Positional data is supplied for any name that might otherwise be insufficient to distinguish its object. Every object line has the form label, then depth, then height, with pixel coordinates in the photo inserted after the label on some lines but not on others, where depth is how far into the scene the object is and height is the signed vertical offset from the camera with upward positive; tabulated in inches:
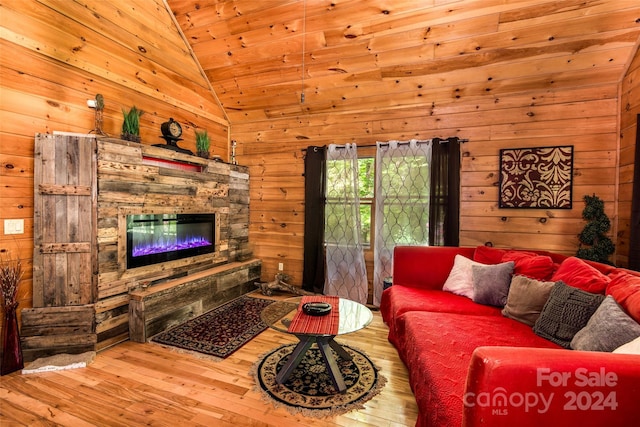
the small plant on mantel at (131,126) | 107.9 +31.2
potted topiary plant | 109.2 -8.2
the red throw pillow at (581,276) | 70.2 -16.8
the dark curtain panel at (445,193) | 133.9 +8.6
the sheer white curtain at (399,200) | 139.6 +5.4
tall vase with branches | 82.3 -34.7
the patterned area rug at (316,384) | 70.6 -48.1
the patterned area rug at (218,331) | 99.1 -47.4
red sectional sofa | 38.5 -25.2
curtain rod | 134.0 +34.0
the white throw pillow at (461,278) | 104.2 -25.0
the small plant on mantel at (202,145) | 140.5 +31.4
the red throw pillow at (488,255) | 107.4 -16.6
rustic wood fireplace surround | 90.7 -14.7
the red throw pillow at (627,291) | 56.0 -16.8
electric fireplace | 109.4 -12.4
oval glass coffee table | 72.8 -31.0
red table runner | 71.7 -30.4
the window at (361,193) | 152.5 +9.4
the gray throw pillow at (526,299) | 80.0 -25.1
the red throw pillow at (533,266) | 89.1 -17.2
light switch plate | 87.8 -6.0
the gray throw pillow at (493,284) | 94.0 -24.1
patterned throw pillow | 65.4 -24.2
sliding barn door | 90.6 -4.4
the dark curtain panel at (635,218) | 94.1 -1.5
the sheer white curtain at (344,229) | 150.9 -10.0
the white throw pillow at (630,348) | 45.7 -22.0
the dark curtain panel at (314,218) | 157.8 -4.6
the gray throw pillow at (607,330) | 52.2 -22.3
